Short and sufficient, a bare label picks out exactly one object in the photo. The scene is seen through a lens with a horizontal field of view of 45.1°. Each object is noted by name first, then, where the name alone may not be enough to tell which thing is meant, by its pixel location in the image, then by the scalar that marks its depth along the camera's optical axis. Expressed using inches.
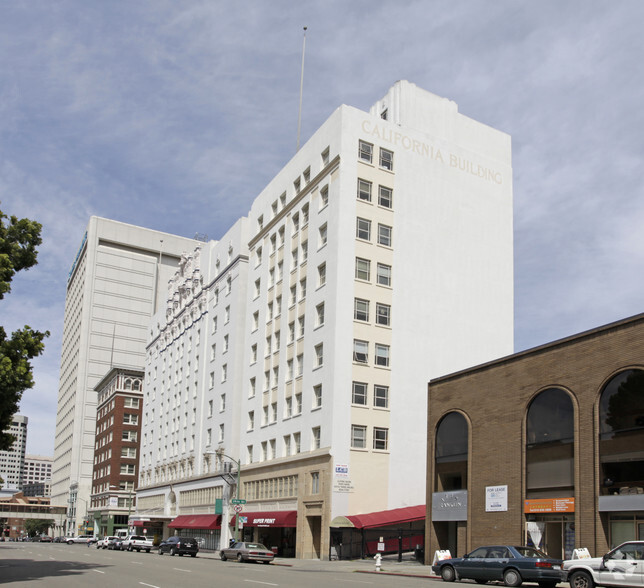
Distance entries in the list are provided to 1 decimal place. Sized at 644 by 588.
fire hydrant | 1517.0
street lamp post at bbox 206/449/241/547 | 2371.6
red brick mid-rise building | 4751.5
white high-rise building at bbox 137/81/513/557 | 2084.2
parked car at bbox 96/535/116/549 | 2925.7
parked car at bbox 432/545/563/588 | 1026.7
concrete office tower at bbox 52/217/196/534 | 6003.9
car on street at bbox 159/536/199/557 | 2324.7
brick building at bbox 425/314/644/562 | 1192.8
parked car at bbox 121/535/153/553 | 2652.6
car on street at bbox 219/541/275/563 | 1835.6
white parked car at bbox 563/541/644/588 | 860.6
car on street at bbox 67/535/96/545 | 4079.7
